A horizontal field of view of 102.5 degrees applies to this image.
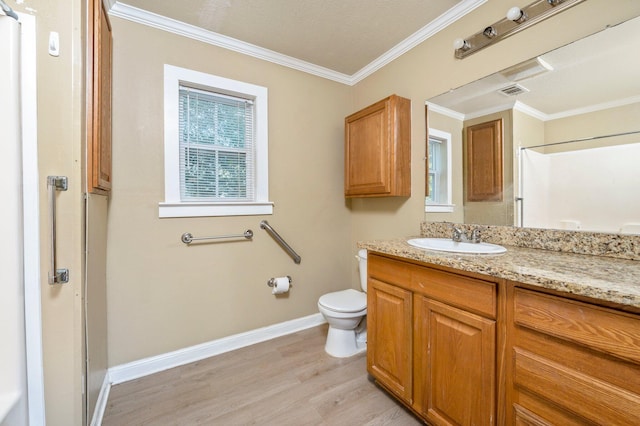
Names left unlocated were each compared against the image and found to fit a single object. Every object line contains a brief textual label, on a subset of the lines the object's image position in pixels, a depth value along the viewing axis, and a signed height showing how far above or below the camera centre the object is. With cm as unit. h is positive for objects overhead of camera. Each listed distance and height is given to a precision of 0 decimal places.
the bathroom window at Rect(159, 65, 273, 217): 184 +52
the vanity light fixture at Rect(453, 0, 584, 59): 130 +104
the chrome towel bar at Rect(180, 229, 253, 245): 188 -19
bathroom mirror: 112 +38
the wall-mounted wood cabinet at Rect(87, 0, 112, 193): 115 +55
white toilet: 188 -81
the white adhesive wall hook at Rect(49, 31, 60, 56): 101 +67
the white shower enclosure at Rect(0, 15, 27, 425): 93 -8
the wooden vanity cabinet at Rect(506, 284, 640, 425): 70 -47
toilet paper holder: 220 -61
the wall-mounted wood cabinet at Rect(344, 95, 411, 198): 196 +50
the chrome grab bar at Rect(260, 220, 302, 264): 218 -26
